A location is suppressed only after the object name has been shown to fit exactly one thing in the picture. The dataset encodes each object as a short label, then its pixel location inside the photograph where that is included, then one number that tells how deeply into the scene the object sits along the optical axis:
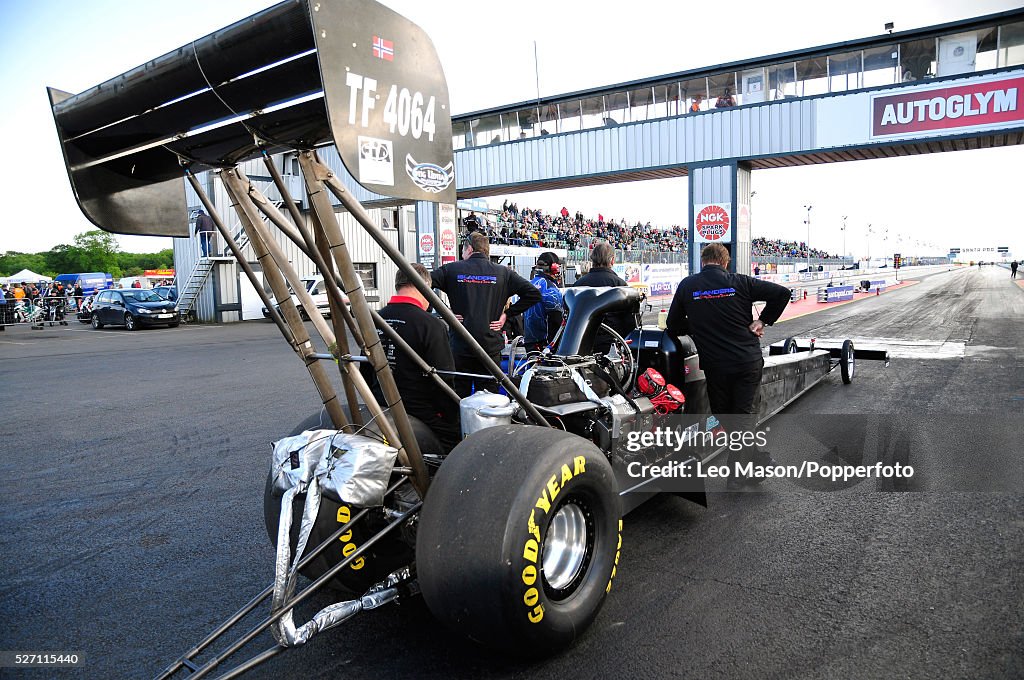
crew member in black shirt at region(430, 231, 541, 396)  5.21
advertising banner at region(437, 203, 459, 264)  16.81
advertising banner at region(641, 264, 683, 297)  26.76
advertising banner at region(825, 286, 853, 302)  26.86
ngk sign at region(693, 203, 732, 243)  20.05
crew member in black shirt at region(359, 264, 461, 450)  3.46
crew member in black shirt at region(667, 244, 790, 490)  4.52
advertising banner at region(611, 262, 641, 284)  25.99
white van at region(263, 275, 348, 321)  22.69
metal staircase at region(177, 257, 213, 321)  26.27
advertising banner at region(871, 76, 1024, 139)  16.44
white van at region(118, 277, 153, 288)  50.42
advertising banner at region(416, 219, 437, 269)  18.88
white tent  62.47
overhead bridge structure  17.09
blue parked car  23.50
